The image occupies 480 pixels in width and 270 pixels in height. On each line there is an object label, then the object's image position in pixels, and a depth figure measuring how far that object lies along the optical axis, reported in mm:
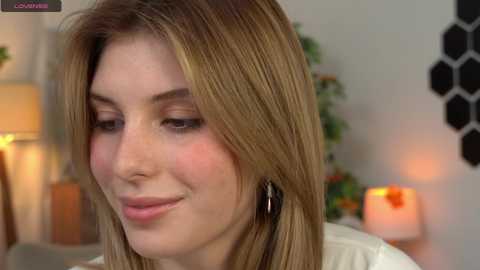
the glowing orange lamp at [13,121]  2461
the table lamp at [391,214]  3289
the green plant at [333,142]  3424
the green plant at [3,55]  2370
